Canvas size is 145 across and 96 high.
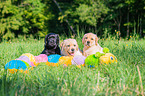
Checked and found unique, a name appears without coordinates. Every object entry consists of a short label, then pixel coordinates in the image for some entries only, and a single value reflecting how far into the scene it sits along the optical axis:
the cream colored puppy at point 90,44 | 4.38
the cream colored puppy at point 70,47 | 4.32
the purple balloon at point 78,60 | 3.64
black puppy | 4.65
